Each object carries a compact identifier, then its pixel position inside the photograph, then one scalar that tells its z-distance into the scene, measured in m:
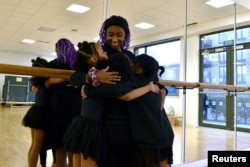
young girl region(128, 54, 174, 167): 1.07
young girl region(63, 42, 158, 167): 1.03
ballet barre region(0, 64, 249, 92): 1.09
